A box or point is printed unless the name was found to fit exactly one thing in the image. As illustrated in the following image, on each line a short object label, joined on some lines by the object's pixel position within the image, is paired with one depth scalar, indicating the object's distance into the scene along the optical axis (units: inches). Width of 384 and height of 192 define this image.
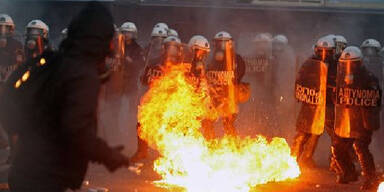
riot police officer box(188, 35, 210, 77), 803.0
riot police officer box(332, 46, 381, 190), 685.8
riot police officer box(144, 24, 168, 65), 997.8
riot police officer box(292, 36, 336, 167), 765.1
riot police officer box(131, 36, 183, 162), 782.9
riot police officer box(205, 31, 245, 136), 840.9
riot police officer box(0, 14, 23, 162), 801.2
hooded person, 294.6
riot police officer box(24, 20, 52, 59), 765.6
